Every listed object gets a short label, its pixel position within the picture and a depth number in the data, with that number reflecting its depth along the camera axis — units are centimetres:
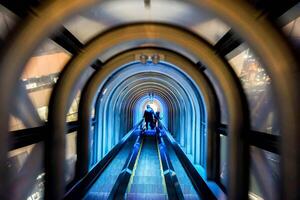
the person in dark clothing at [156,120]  2527
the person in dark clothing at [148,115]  2314
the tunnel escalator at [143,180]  704
